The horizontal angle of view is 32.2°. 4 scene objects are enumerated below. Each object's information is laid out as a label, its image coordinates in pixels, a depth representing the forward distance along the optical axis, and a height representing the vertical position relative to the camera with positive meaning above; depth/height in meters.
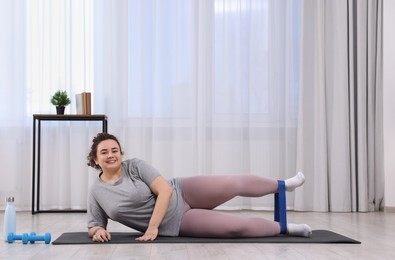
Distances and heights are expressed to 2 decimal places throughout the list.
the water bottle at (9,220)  3.44 -0.47
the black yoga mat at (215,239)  3.17 -0.54
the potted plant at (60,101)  5.40 +0.20
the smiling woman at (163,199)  3.23 -0.35
